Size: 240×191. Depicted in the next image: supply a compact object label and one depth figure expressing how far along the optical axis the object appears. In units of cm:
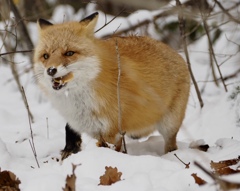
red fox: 892
